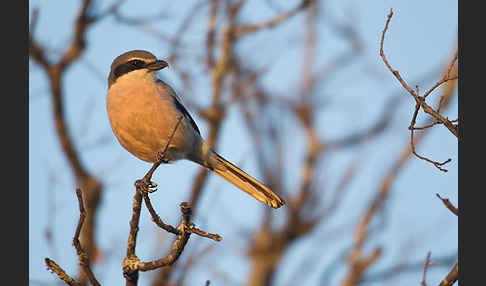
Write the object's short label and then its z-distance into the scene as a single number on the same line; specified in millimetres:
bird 8258
